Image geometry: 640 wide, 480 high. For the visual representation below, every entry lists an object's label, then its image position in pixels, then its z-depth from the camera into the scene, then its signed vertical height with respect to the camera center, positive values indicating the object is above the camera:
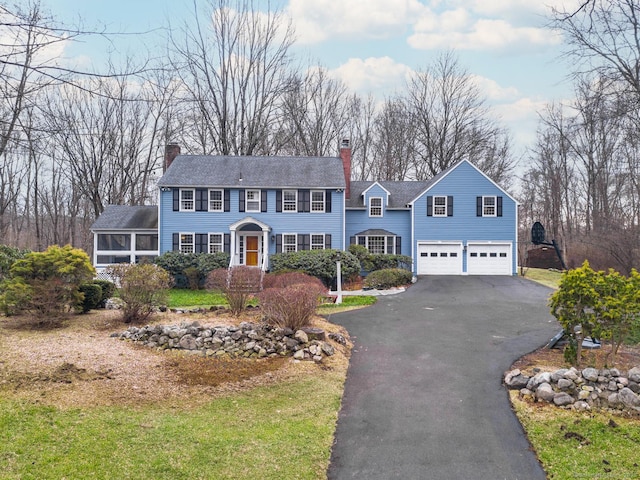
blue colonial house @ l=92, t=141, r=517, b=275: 22.25 +1.53
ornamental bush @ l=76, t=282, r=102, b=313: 11.86 -1.55
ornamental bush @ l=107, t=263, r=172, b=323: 10.62 -1.14
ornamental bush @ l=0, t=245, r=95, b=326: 9.90 -1.00
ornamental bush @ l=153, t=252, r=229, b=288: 20.30 -0.96
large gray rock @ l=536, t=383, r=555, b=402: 6.14 -2.29
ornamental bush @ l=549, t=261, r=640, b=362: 7.40 -1.16
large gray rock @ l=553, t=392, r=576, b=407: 5.99 -2.33
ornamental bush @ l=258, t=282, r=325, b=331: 9.10 -1.42
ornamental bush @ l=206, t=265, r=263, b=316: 11.74 -1.19
